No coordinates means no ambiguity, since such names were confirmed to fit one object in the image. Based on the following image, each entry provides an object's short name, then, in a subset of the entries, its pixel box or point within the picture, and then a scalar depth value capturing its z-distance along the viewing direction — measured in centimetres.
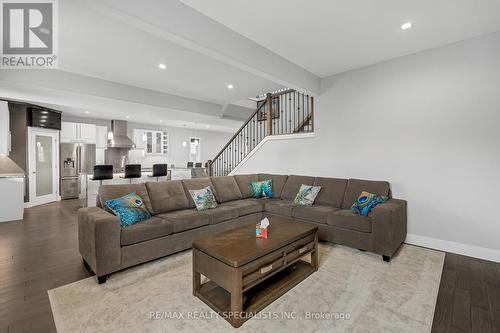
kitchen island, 570
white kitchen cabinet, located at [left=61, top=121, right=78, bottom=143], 731
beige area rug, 184
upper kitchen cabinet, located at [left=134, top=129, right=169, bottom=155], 915
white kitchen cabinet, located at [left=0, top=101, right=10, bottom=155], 493
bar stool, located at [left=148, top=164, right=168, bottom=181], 675
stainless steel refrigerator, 727
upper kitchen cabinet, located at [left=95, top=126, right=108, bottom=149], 813
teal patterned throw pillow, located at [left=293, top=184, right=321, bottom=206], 410
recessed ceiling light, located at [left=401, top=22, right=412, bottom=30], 280
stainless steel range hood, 827
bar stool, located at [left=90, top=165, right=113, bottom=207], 557
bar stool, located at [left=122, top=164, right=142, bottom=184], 607
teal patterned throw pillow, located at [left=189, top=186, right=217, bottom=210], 369
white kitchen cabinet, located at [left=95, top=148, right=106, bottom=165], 823
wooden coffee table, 190
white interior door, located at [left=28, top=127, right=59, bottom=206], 629
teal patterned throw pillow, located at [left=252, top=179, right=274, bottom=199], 485
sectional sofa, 256
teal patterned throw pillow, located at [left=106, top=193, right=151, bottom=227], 281
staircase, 552
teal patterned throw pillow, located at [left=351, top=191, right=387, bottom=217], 329
